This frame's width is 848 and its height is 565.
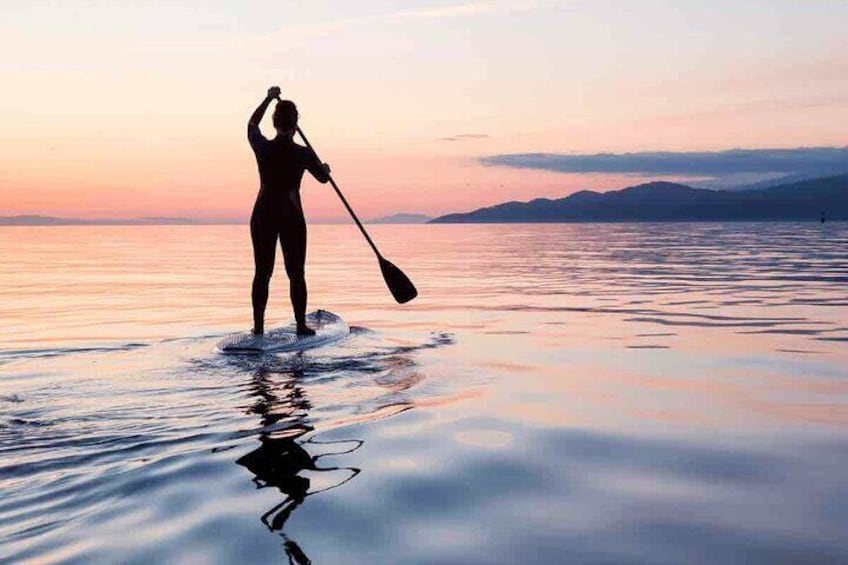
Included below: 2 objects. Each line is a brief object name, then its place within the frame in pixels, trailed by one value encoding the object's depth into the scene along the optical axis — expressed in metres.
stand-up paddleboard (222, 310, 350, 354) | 9.37
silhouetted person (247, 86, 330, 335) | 9.84
